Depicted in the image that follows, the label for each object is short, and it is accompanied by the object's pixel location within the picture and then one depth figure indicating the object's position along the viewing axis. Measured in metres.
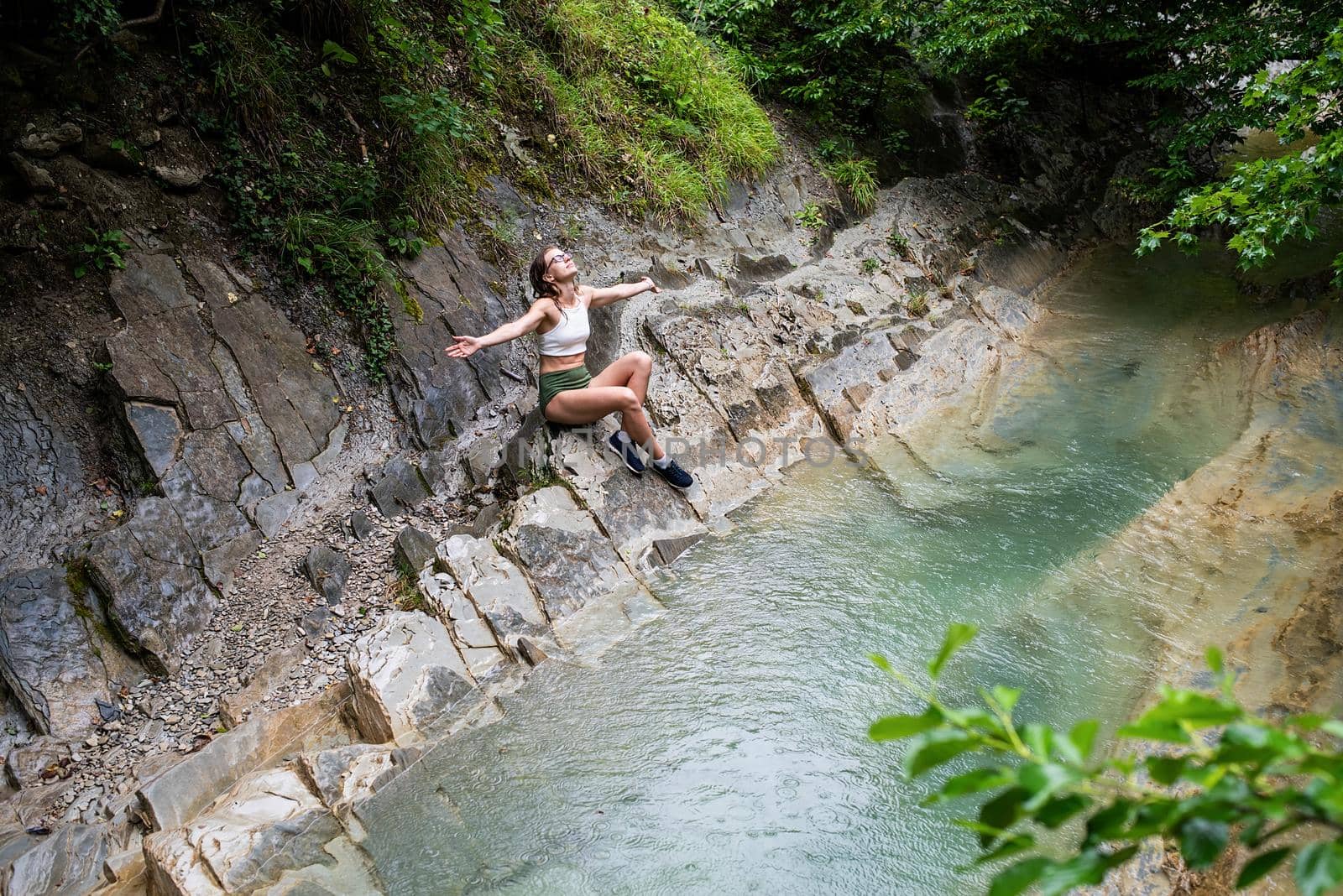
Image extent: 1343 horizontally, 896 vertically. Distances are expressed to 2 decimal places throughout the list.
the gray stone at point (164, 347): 4.56
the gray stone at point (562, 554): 4.39
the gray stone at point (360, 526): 4.70
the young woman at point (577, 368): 4.47
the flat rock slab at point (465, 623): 4.03
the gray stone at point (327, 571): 4.42
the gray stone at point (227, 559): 4.41
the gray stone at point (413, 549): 4.43
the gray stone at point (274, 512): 4.67
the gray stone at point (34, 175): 4.53
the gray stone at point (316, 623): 4.22
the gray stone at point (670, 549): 4.68
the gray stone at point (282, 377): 4.91
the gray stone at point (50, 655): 3.79
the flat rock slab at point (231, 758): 3.43
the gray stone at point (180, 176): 4.96
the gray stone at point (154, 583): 4.09
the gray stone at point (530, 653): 4.02
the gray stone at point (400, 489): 4.86
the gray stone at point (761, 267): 6.59
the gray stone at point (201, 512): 4.45
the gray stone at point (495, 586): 4.18
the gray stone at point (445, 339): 5.30
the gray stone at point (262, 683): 3.91
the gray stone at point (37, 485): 4.14
